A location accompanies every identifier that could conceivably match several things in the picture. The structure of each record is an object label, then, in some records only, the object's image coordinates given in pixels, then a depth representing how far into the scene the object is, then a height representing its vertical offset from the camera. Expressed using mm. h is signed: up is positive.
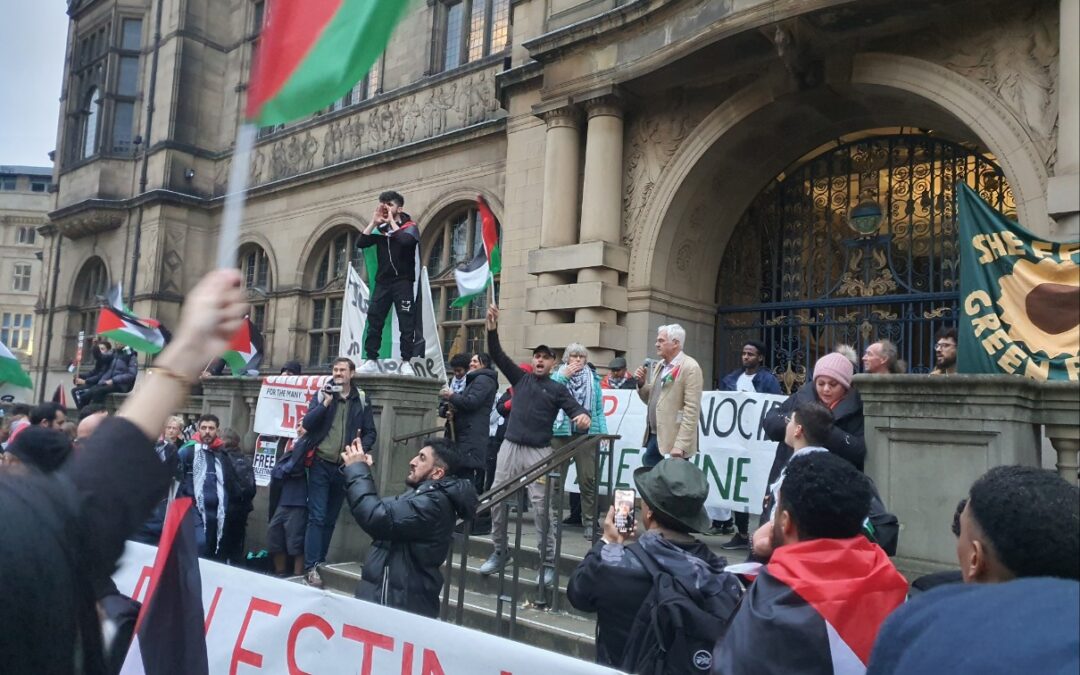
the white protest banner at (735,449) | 7934 -271
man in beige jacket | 6781 +160
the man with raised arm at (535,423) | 7355 -117
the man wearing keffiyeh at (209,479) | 7910 -793
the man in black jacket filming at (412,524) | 4520 -636
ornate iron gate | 10742 +2307
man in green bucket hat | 3154 -559
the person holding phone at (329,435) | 7785 -312
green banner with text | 5836 +929
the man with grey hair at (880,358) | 5988 +483
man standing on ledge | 8570 +1345
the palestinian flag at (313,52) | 2799 +1180
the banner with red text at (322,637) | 3344 -1004
